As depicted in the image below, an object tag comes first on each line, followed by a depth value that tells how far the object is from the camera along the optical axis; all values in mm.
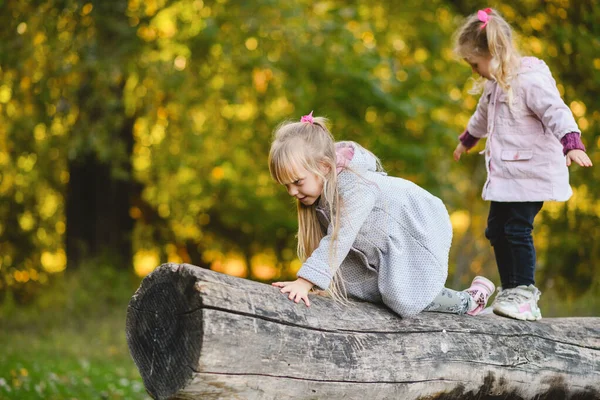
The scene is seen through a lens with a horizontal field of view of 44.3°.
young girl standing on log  4277
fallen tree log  2850
